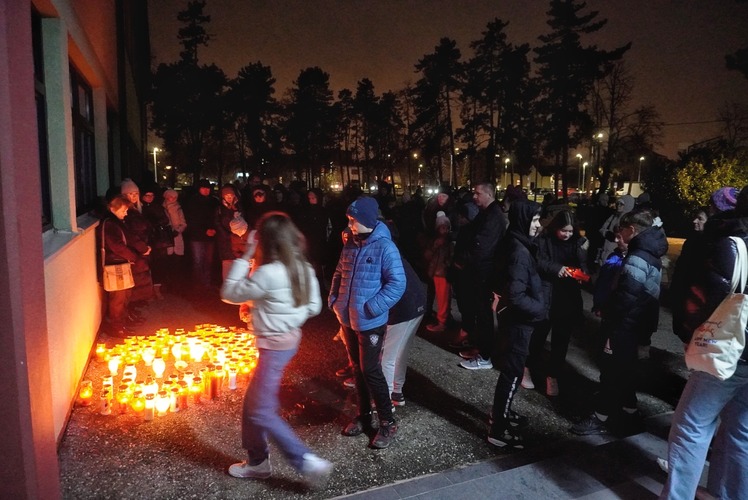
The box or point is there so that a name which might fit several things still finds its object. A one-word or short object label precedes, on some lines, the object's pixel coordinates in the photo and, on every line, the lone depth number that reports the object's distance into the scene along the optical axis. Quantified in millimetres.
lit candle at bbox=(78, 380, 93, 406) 4754
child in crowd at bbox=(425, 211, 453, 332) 7238
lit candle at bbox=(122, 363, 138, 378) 4945
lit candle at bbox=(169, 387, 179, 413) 4699
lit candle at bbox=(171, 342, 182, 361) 5754
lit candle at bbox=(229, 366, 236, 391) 5199
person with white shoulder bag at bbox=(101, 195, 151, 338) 6504
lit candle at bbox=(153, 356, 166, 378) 5281
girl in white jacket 3402
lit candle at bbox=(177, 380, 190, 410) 4762
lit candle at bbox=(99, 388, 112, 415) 4590
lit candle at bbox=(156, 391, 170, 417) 4605
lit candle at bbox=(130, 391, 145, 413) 4589
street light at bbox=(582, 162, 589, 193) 76375
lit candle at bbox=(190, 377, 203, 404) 4922
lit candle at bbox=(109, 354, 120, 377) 5223
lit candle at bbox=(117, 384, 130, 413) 4680
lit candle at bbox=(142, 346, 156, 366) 5633
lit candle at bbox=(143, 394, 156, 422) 4480
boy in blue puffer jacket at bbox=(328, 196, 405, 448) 3973
